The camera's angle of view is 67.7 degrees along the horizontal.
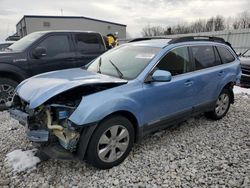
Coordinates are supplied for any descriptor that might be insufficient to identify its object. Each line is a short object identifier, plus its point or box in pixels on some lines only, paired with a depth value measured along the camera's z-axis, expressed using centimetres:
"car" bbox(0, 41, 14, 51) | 701
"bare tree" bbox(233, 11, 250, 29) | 2830
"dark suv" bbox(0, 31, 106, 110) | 437
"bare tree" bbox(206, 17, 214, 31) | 3171
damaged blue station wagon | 227
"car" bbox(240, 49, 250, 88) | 620
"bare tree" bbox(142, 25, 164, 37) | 3857
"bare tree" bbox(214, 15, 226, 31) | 2995
